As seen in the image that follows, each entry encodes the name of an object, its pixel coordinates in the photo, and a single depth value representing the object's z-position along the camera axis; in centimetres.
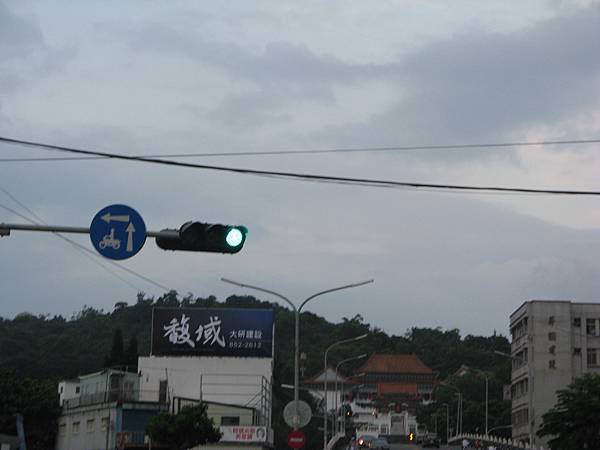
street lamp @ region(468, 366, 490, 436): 15356
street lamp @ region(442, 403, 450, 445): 14058
